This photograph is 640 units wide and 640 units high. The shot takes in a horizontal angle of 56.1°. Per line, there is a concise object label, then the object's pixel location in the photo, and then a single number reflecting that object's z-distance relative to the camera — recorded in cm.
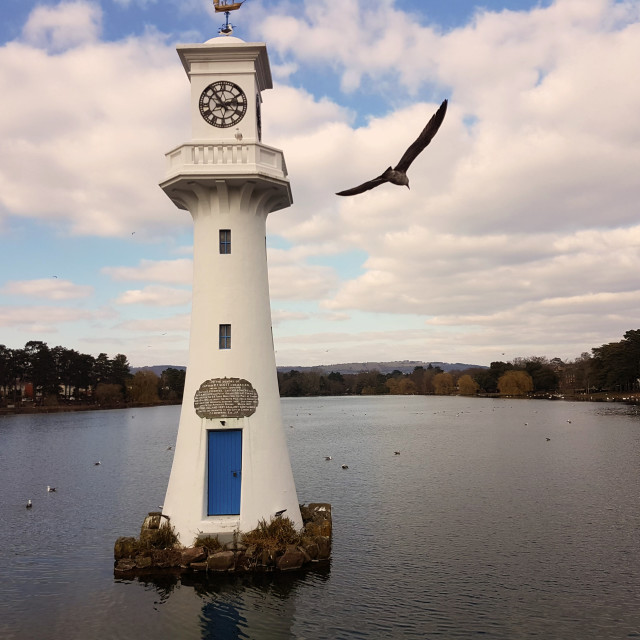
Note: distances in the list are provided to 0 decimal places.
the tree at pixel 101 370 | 13650
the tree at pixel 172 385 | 16175
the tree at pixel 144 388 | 14562
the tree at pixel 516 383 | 15812
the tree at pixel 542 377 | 16250
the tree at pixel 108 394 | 13538
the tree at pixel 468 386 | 19012
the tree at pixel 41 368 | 11888
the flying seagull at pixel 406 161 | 1277
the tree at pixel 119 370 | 14175
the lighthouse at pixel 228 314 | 1844
